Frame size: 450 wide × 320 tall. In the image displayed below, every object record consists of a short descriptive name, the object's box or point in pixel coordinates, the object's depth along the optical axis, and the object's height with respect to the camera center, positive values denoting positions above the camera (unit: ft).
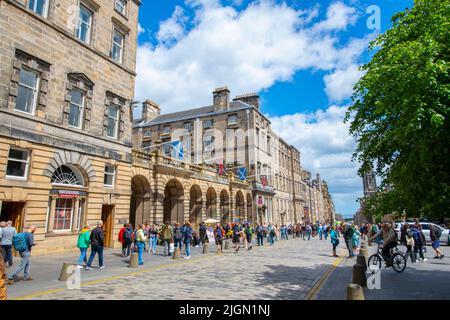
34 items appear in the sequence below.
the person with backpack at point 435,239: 45.80 -3.62
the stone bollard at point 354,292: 16.57 -4.31
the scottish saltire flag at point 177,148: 77.46 +18.32
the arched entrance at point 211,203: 102.63 +4.92
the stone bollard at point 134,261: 37.60 -5.65
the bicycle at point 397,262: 34.12 -5.31
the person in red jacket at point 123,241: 47.19 -3.85
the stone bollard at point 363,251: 40.93 -4.93
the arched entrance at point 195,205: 94.63 +3.90
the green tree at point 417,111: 20.40 +7.78
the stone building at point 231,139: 132.67 +37.52
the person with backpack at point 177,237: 49.70 -3.38
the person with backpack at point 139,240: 41.78 -3.31
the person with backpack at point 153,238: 56.44 -4.03
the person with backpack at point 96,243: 34.63 -3.03
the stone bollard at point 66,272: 27.53 -5.14
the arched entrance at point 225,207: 114.11 +3.91
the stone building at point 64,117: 41.70 +17.20
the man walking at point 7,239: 29.50 -2.18
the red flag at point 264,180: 125.77 +15.68
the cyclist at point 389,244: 33.88 -3.22
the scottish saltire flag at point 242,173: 117.60 +17.74
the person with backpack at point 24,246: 27.58 -2.72
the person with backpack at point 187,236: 48.66 -3.27
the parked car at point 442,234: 75.89 -4.61
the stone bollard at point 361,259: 31.63 -4.64
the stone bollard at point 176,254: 46.65 -5.89
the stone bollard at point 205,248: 55.37 -5.91
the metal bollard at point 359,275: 25.21 -5.08
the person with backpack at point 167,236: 50.65 -3.29
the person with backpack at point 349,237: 51.72 -3.62
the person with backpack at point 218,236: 58.13 -3.80
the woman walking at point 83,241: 34.24 -2.79
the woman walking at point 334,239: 53.47 -4.10
